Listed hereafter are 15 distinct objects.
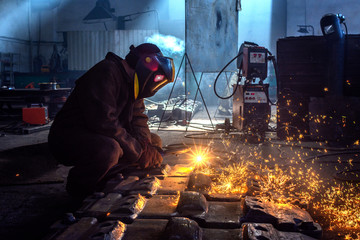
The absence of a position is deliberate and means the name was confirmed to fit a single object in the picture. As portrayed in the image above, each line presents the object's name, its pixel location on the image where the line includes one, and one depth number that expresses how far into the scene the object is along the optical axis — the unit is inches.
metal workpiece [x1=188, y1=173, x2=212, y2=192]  99.0
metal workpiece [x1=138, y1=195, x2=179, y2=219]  76.7
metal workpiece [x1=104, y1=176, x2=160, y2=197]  92.3
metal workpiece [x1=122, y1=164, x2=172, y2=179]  113.2
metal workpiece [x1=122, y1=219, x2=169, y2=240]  66.4
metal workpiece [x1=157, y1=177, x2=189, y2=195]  94.7
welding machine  231.5
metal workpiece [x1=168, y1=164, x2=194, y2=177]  115.6
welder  97.5
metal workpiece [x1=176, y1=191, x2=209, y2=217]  75.9
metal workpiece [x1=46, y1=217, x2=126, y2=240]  64.1
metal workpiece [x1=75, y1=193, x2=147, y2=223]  75.4
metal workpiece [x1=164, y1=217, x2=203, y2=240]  61.7
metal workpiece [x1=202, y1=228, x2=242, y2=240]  66.0
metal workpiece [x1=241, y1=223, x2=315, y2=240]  63.1
